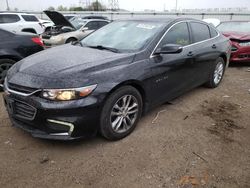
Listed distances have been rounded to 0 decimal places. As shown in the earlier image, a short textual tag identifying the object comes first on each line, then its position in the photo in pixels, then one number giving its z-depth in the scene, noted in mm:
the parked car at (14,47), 4015
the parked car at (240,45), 5809
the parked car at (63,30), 8092
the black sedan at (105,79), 2134
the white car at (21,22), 9376
